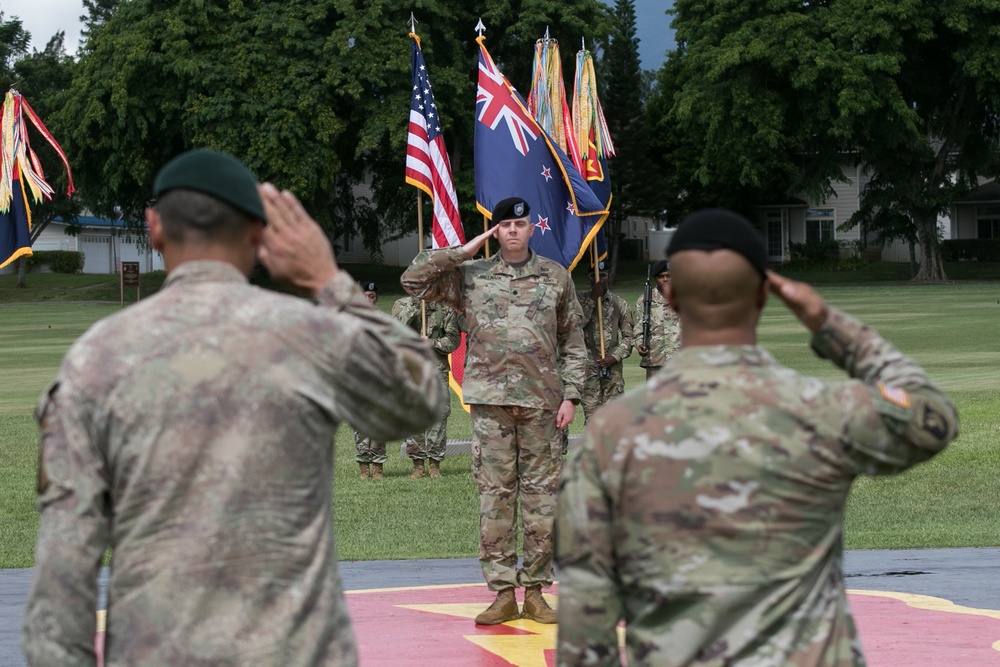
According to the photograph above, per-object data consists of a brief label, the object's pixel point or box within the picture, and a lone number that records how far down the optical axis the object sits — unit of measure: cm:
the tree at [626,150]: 7719
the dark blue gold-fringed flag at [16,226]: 2417
